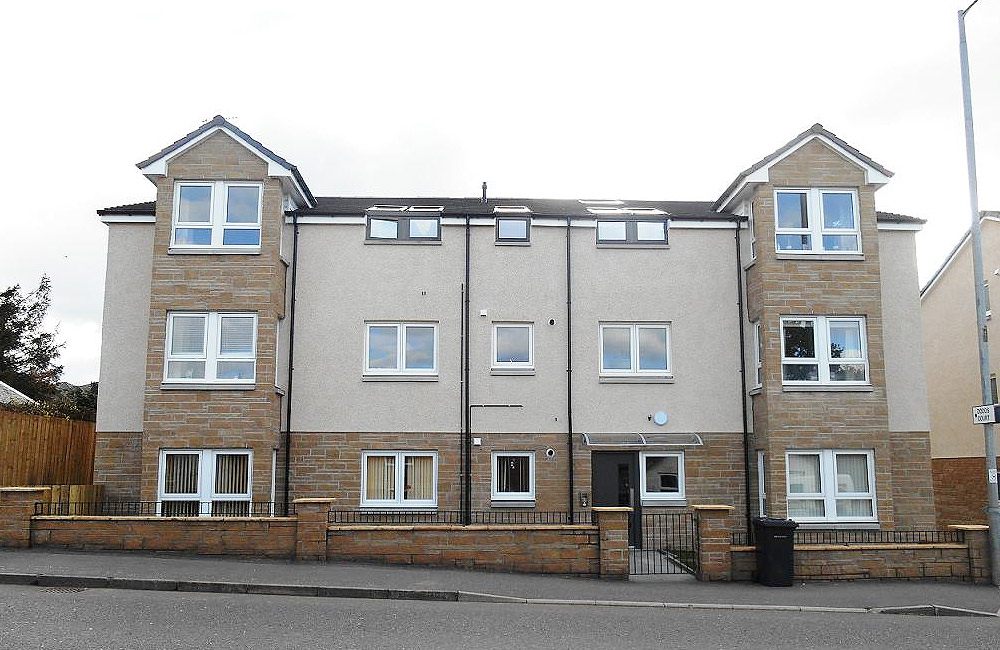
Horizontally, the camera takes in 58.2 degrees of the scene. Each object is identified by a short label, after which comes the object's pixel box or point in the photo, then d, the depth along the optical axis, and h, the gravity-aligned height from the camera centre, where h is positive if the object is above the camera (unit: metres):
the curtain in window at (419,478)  16.80 -0.23
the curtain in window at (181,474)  15.84 -0.17
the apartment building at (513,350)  16.17 +2.17
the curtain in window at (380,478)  16.80 -0.23
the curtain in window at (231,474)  15.90 -0.16
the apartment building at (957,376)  22.55 +2.45
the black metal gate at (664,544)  13.41 -1.32
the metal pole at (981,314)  12.88 +2.27
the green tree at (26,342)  39.66 +5.50
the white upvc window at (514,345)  17.28 +2.32
